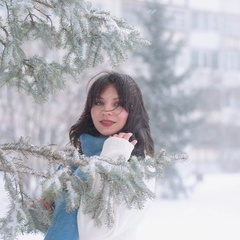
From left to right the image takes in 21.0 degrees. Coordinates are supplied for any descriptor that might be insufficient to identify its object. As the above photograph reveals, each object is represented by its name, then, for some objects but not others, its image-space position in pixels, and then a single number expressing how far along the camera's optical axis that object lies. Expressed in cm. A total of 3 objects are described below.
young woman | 209
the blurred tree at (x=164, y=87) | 1628
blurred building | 2906
